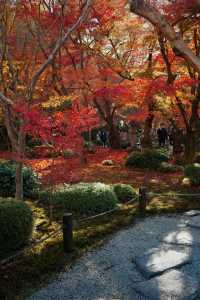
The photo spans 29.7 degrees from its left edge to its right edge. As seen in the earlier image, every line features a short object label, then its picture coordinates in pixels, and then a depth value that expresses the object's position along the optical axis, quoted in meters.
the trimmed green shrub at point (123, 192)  9.70
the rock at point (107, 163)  17.21
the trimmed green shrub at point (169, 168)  14.72
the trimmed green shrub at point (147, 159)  15.67
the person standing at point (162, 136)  25.62
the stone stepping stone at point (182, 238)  6.61
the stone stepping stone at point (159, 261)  5.33
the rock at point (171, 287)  4.63
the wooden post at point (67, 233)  6.14
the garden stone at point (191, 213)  8.38
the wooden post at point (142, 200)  8.30
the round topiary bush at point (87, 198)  8.54
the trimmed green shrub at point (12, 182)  9.96
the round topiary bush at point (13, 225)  5.86
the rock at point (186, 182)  11.58
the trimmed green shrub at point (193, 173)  11.12
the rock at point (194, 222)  7.55
